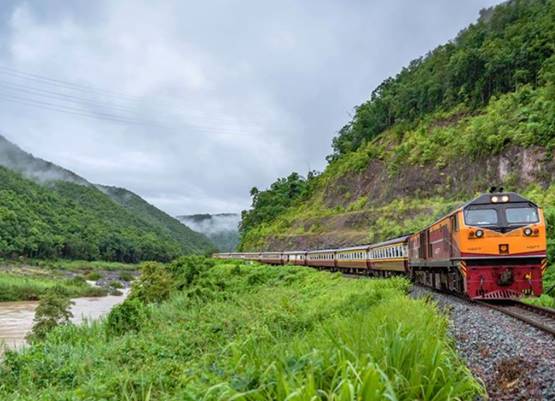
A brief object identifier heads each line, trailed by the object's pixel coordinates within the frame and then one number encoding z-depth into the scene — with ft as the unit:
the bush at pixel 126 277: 292.20
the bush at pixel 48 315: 72.26
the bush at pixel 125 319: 58.90
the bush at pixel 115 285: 233.55
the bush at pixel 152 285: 97.04
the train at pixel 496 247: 42.93
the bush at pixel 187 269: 113.88
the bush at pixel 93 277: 283.59
